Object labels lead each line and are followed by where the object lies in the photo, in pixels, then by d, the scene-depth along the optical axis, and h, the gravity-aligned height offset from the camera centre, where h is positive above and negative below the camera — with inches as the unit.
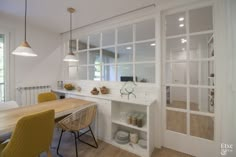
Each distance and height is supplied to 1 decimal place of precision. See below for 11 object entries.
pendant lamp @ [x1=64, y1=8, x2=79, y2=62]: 90.3 +17.2
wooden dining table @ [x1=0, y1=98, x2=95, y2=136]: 49.5 -18.7
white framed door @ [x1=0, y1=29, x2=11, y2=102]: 105.2 +10.1
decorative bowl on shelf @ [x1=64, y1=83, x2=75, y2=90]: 127.8 -8.8
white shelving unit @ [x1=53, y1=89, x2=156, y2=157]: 76.4 -30.7
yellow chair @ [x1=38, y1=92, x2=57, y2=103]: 93.7 -15.5
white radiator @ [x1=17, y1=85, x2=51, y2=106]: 114.0 -15.4
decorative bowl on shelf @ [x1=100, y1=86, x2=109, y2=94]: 103.3 -10.6
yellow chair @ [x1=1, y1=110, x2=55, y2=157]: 41.9 -22.1
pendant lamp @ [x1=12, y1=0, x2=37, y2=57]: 62.2 +15.0
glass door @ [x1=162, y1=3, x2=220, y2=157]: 71.4 -1.9
